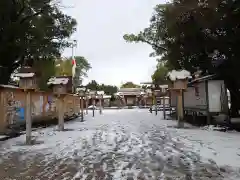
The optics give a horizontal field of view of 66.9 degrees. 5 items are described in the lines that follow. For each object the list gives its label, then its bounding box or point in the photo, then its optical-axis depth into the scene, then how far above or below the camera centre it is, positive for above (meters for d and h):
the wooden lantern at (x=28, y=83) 6.78 +0.61
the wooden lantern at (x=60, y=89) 9.19 +0.50
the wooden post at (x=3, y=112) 8.20 -0.56
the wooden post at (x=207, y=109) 9.50 -0.71
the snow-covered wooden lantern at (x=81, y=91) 15.13 +0.61
